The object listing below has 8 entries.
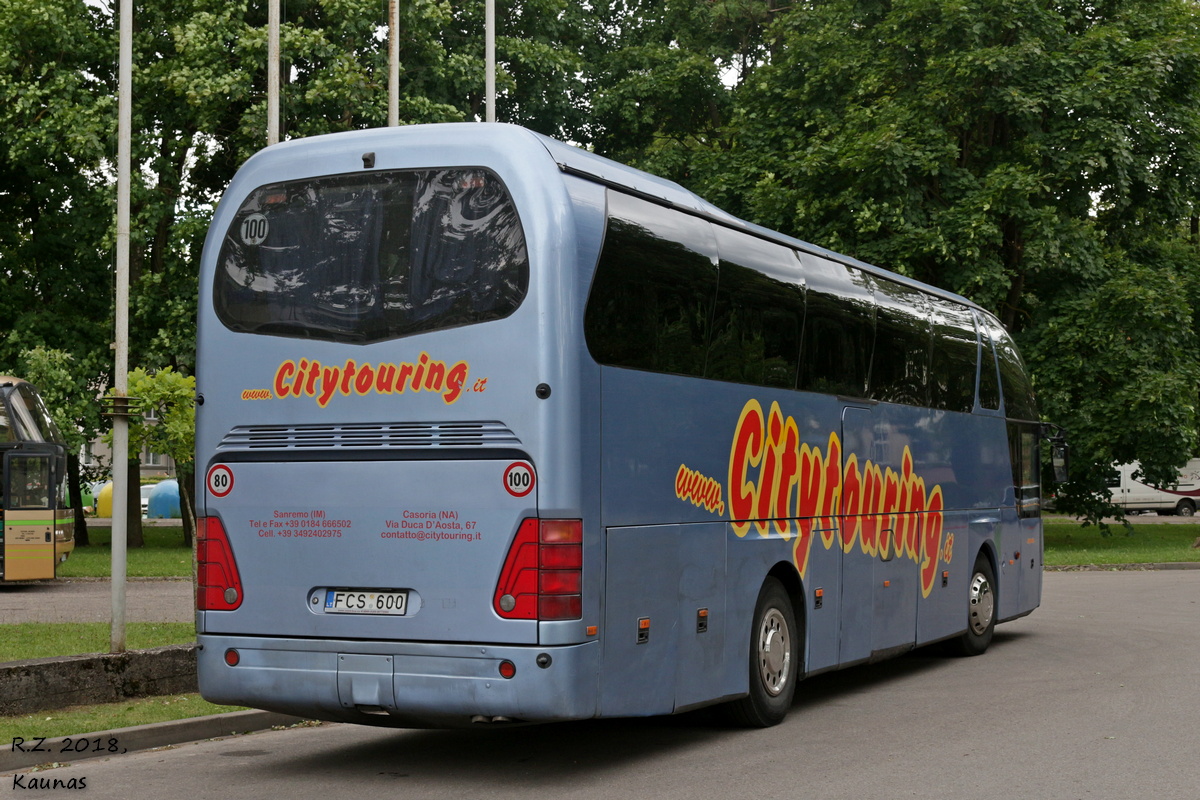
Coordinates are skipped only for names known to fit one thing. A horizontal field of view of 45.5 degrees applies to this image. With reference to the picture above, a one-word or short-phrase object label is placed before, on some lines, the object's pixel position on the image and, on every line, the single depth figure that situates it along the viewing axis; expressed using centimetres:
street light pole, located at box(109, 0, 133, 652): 1089
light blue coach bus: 768
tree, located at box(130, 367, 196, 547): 1275
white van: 5870
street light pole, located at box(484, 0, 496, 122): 1956
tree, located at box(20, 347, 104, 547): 2845
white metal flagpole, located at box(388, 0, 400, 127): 1723
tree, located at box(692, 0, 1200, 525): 2973
